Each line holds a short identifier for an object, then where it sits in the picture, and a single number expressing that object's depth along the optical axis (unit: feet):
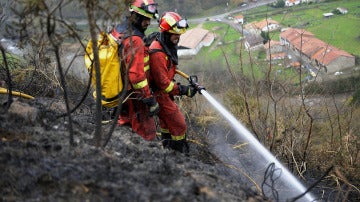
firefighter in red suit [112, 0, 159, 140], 12.63
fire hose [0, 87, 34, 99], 12.65
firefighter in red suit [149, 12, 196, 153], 13.99
